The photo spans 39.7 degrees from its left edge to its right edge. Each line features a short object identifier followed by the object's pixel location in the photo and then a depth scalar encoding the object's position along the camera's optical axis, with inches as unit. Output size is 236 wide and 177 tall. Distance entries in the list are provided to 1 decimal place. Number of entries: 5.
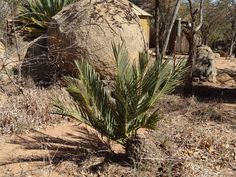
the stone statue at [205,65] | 281.9
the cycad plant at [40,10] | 310.4
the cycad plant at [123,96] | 125.5
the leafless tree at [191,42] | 221.1
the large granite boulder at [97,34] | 209.2
